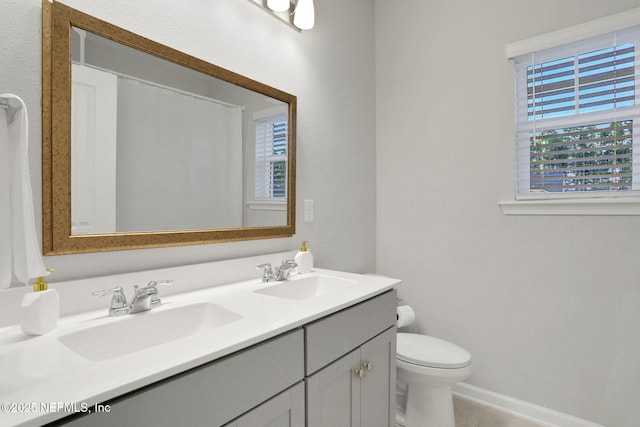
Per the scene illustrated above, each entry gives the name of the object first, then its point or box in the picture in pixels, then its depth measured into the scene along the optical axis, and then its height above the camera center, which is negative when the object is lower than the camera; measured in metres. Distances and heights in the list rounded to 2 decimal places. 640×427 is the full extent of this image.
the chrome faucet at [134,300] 0.97 -0.27
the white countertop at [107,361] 0.53 -0.30
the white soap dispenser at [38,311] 0.79 -0.24
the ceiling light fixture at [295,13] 1.57 +1.00
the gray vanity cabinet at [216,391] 0.60 -0.38
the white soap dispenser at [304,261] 1.60 -0.24
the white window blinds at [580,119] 1.59 +0.49
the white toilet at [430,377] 1.56 -0.80
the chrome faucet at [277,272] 1.44 -0.26
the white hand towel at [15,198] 0.74 +0.03
